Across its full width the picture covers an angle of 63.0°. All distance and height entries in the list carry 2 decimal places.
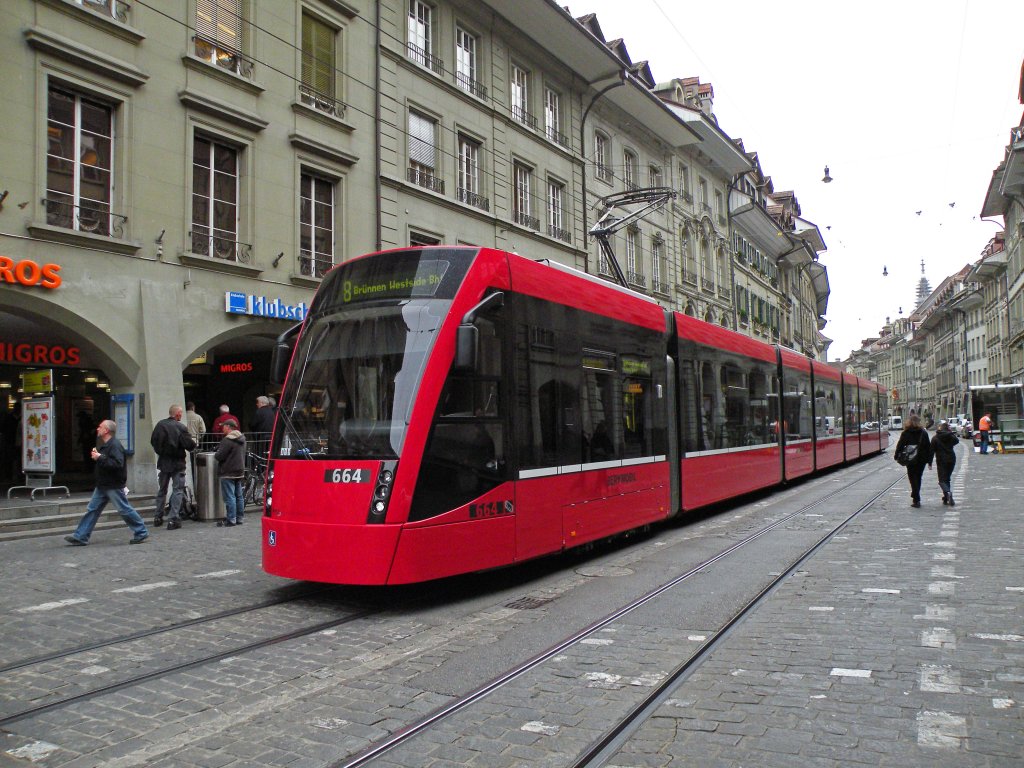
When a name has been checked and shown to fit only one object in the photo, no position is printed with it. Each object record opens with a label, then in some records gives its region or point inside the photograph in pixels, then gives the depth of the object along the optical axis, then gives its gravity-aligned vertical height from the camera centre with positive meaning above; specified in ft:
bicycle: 48.88 -3.43
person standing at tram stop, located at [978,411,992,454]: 111.14 -2.51
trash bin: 42.93 -3.48
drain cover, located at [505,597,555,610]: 22.44 -5.12
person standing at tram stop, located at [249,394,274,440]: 48.83 -0.02
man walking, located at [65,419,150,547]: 33.50 -2.57
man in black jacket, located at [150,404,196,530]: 39.29 -1.54
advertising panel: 42.01 -0.76
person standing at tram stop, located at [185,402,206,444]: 47.26 -0.32
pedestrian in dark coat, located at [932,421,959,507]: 43.91 -2.33
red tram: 21.43 -0.14
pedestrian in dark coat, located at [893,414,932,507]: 44.06 -2.11
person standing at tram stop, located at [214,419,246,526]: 40.96 -2.45
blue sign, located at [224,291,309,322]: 50.11 +6.95
